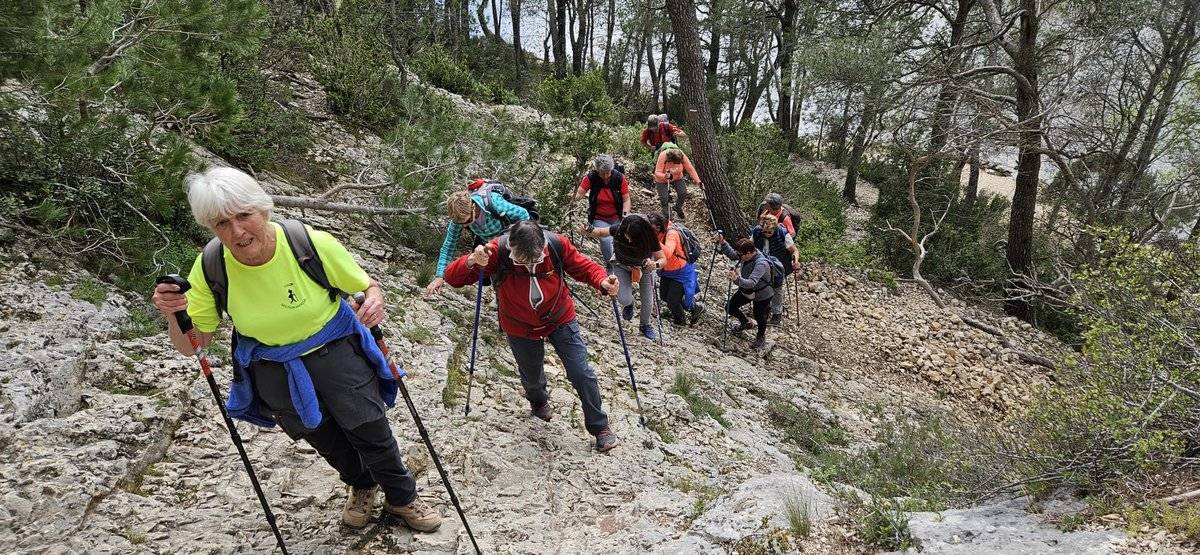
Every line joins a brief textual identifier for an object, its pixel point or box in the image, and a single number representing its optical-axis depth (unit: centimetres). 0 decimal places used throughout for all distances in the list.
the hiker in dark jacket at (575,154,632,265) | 740
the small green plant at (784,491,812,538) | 342
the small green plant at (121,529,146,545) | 311
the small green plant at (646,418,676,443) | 511
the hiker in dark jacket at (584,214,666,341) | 591
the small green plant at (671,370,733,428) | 581
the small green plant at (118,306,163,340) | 424
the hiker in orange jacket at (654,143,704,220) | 904
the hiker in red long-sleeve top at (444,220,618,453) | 389
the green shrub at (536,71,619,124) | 1330
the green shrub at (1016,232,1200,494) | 332
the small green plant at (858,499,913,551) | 329
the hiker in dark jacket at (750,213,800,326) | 769
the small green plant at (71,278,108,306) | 422
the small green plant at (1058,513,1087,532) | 312
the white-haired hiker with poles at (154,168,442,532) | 244
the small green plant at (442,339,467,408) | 485
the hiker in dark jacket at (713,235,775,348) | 716
